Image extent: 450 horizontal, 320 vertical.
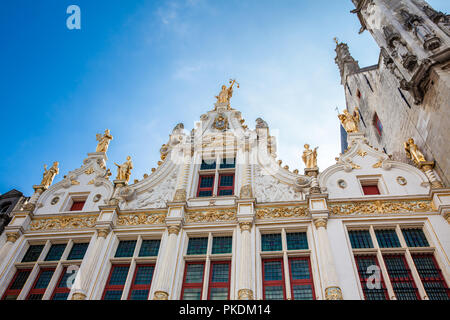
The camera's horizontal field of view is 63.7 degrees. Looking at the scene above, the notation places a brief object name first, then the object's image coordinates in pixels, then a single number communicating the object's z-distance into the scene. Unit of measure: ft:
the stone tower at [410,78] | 48.55
